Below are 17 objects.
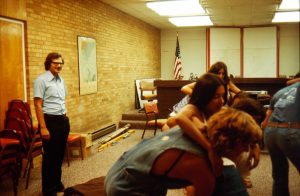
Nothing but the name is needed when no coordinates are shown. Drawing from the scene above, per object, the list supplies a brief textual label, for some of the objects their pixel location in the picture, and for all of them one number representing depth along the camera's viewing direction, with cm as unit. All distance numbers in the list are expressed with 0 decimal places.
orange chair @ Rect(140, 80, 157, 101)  1042
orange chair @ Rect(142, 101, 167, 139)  729
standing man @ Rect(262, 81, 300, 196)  277
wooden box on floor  588
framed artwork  712
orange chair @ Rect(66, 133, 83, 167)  538
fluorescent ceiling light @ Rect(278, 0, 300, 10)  817
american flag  1271
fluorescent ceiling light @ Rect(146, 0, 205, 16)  815
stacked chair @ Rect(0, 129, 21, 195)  402
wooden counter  762
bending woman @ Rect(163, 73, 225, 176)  213
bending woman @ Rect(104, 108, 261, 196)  144
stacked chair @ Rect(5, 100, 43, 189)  451
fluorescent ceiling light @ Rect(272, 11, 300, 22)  1007
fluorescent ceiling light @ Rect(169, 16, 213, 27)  1064
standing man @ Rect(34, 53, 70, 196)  395
